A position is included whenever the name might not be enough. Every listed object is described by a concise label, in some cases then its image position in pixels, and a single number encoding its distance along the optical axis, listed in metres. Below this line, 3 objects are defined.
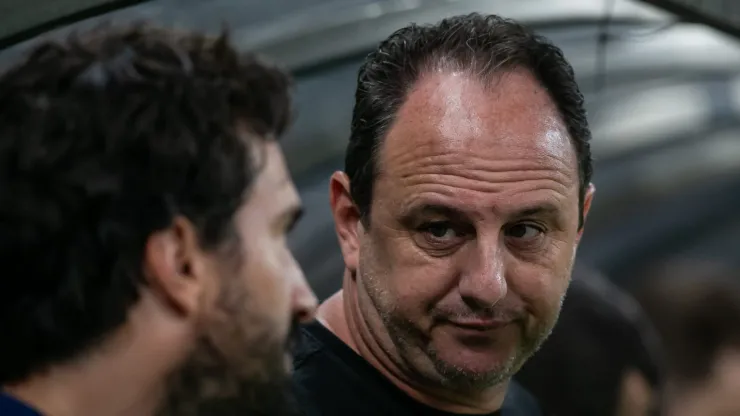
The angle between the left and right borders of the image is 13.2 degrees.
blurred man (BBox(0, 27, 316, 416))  1.93
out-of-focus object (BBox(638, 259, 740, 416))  2.33
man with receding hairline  2.12
